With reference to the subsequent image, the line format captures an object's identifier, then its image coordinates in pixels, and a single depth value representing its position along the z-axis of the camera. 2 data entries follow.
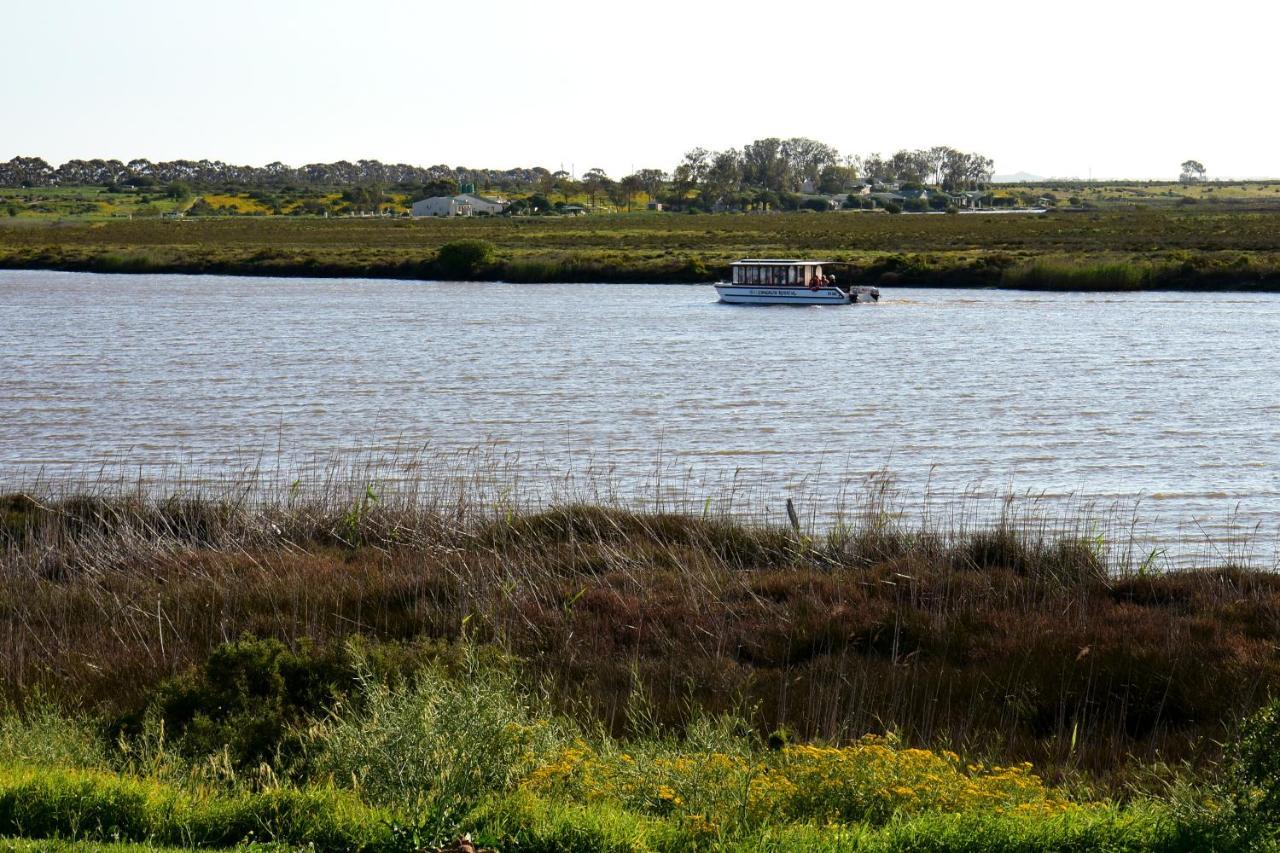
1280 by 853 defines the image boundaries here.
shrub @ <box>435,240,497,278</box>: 160.25
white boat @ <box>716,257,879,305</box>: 129.62
